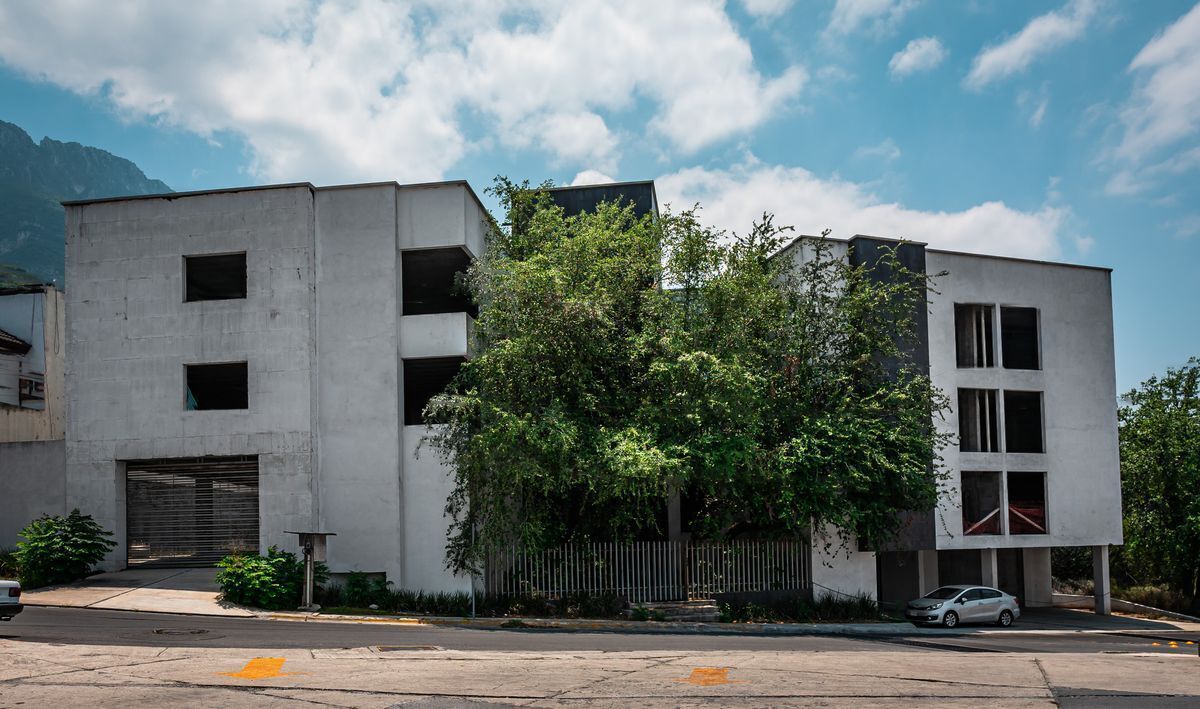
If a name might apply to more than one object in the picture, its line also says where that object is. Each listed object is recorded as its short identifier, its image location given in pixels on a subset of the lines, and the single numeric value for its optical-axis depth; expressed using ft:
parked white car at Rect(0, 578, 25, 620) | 49.67
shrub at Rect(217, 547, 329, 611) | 69.26
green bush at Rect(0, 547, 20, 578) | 75.41
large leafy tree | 73.15
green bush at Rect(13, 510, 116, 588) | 73.51
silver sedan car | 93.35
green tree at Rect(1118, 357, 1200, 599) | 116.78
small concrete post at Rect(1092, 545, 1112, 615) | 112.68
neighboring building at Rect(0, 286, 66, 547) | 104.94
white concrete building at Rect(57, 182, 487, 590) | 80.23
